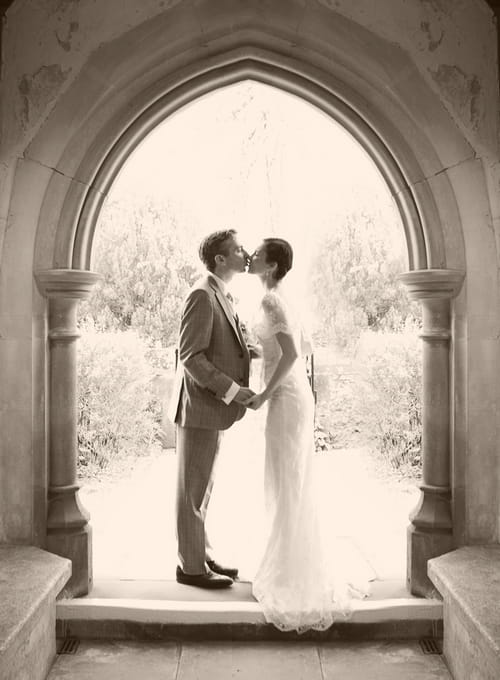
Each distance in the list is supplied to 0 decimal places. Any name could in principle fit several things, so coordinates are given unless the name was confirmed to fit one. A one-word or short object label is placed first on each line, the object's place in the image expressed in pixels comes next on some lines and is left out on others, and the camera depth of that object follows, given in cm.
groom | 331
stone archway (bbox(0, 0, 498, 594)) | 315
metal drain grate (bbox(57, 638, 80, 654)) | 299
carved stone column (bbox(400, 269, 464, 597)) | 322
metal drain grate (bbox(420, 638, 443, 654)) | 298
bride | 312
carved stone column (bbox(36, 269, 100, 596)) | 323
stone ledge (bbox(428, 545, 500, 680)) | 231
